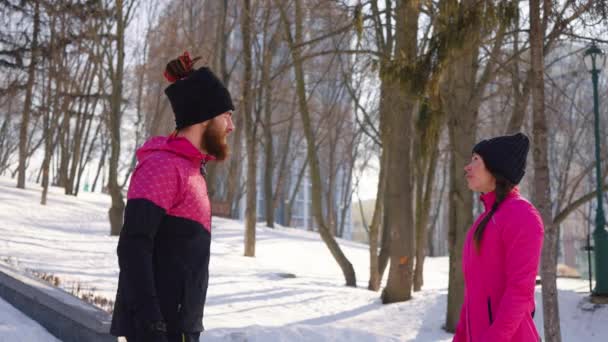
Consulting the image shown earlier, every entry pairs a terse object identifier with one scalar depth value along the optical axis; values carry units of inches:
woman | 117.3
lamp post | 414.3
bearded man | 97.9
